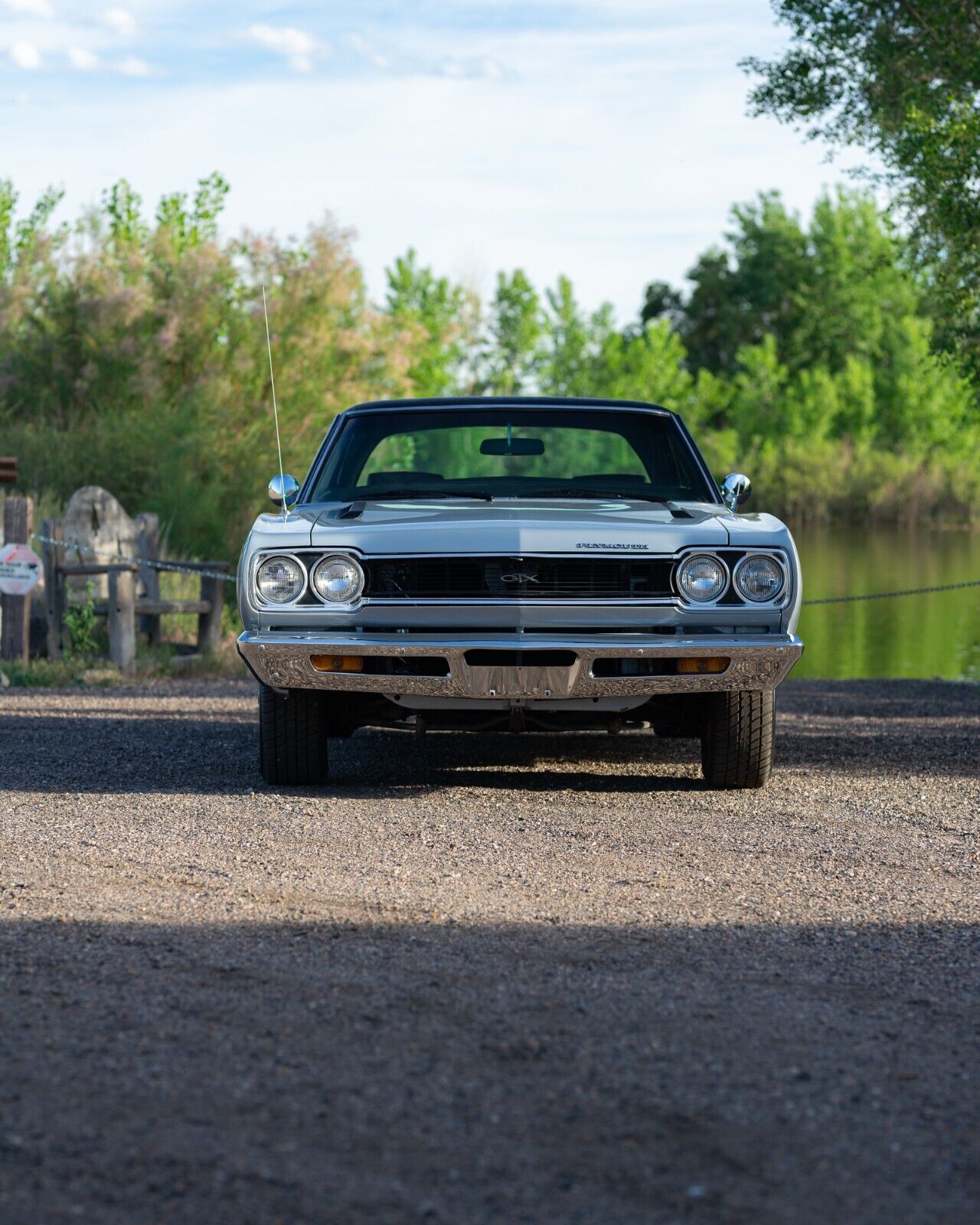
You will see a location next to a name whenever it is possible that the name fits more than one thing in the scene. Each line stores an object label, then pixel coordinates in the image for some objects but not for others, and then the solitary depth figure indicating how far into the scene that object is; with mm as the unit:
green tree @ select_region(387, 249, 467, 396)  75994
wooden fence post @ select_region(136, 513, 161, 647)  14844
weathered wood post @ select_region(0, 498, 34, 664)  13383
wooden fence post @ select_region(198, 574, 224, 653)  15141
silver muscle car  6660
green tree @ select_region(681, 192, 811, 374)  89000
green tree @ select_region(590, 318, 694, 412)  80625
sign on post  12117
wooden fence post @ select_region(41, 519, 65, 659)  13875
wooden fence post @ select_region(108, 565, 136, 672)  13656
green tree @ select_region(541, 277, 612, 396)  81750
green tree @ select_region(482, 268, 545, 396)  79250
